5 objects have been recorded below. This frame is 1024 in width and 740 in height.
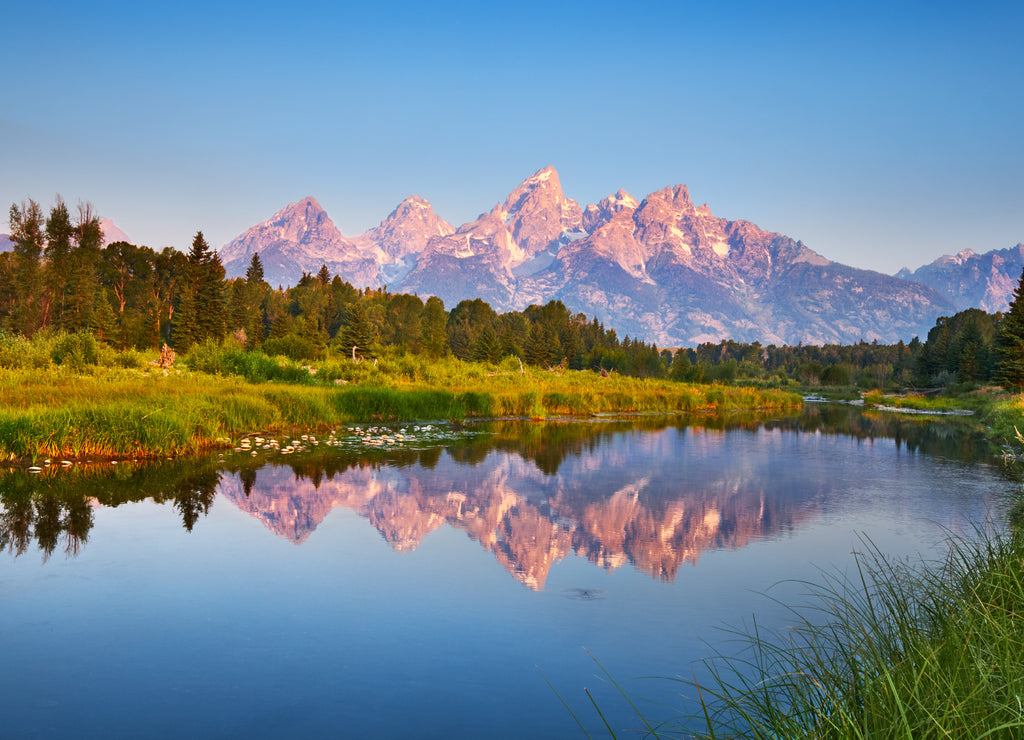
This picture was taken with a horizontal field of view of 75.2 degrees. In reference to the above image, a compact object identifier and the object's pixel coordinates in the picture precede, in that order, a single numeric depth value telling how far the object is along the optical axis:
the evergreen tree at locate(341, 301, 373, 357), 62.19
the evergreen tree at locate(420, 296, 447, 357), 113.25
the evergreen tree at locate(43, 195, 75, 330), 70.31
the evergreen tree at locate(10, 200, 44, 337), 64.25
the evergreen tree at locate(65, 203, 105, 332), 67.34
